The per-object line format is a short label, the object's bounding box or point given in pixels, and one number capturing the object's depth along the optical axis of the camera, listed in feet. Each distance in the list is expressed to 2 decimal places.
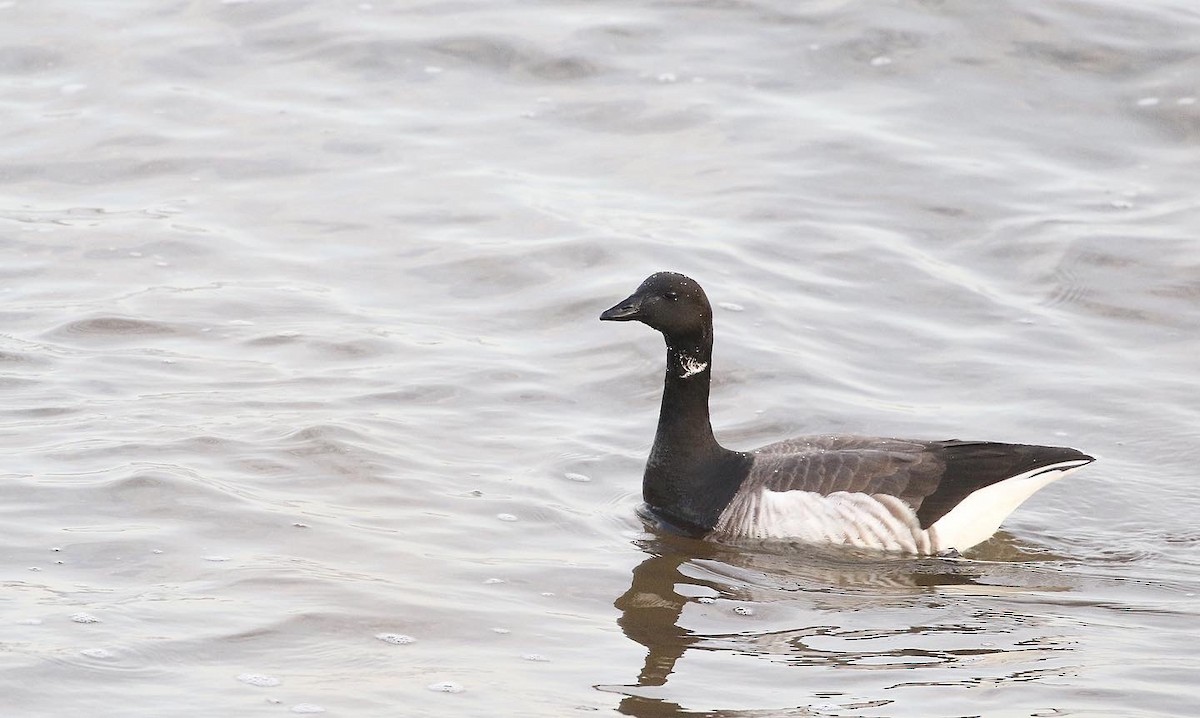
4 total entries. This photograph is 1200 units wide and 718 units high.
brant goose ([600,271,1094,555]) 59.67
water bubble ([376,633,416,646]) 46.93
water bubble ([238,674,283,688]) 43.55
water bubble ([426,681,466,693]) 44.06
